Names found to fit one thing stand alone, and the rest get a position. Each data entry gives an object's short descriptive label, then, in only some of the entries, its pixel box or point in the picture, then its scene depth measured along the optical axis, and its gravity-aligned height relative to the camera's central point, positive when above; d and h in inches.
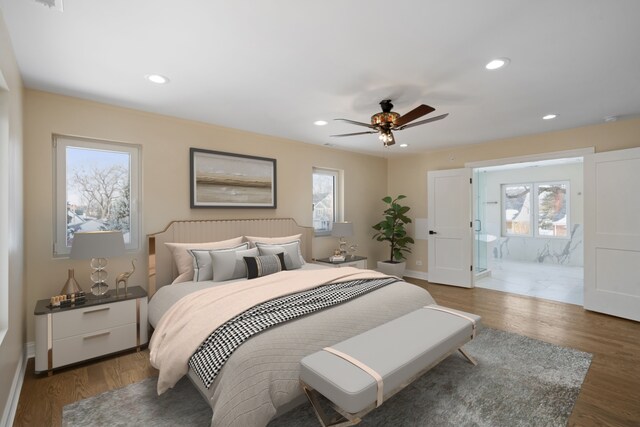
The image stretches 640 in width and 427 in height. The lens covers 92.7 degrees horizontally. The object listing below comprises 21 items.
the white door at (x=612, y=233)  143.9 -10.2
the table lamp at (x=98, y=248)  103.2 -11.9
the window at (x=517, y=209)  311.7 +3.8
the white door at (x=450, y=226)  204.7 -9.5
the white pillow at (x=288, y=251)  141.3 -18.0
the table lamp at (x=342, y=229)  194.1 -10.1
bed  64.0 -31.4
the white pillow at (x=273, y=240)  152.9 -13.7
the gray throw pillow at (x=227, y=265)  124.2 -21.4
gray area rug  77.6 -52.5
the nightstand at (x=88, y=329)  96.9 -39.3
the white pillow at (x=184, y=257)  128.4 -18.6
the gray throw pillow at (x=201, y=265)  125.8 -21.4
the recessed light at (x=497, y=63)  89.4 +44.7
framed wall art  150.6 +17.8
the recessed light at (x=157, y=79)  100.2 +45.2
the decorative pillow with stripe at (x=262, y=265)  127.3 -22.2
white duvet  78.7 -28.3
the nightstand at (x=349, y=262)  183.6 -30.3
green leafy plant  225.9 -11.4
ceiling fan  115.9 +34.8
